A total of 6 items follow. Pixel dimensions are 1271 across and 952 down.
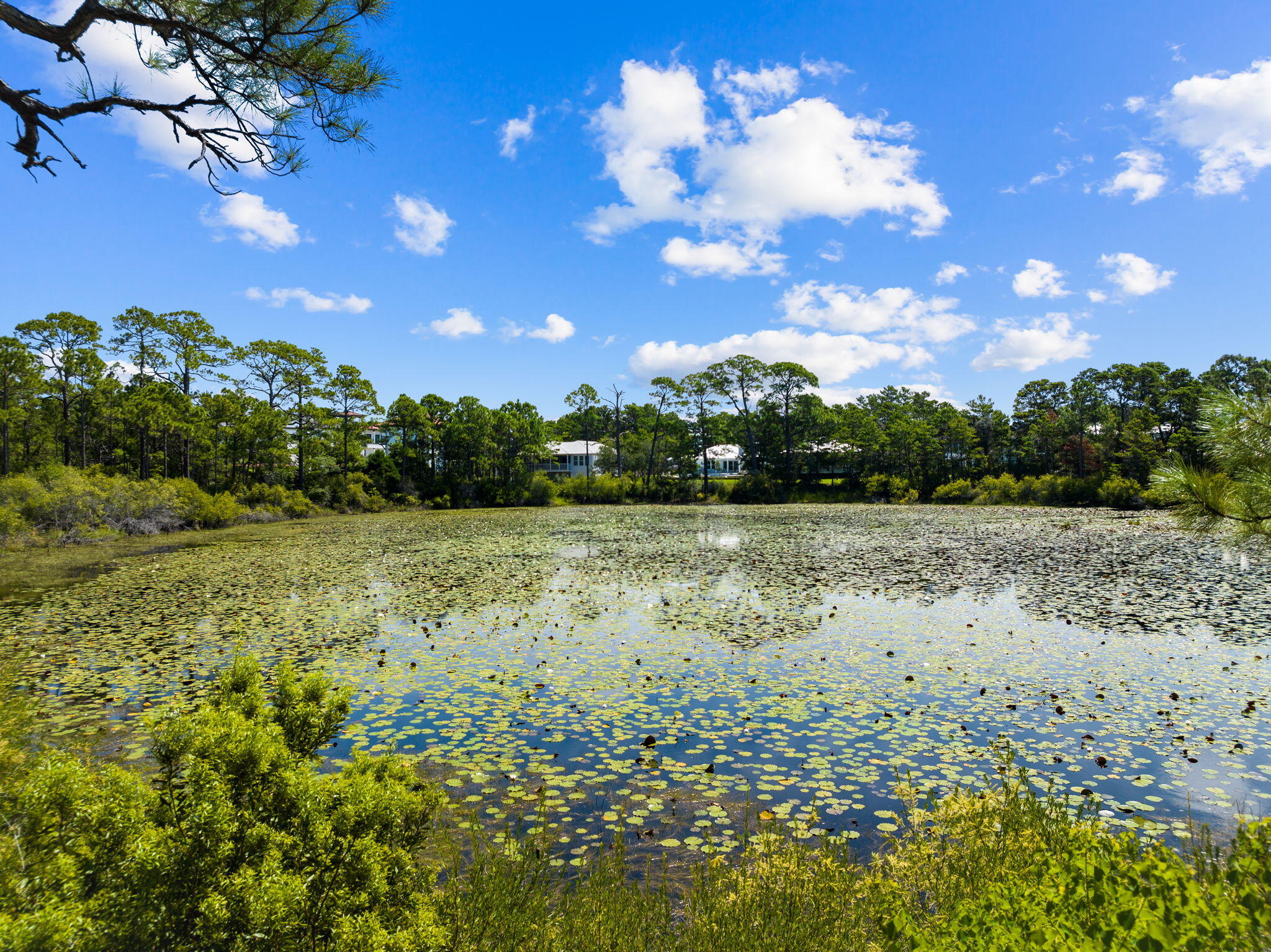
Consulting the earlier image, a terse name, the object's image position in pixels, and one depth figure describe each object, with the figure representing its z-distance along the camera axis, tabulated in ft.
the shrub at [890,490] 168.86
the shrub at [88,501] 72.74
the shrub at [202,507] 92.99
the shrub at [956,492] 161.89
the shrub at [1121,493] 125.80
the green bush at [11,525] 67.67
